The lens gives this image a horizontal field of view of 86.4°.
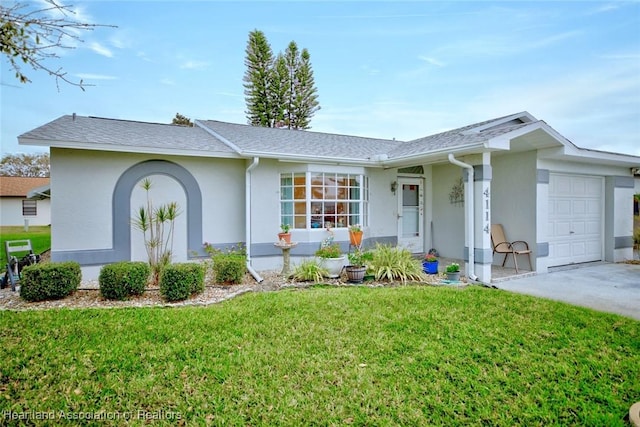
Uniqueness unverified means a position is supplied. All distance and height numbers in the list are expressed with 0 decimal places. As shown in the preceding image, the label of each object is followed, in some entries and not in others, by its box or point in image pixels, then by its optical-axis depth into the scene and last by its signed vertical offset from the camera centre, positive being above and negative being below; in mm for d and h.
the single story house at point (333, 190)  7871 +544
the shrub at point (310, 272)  7824 -1436
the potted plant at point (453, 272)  7742 -1426
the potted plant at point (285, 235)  8852 -643
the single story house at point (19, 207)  27797 +324
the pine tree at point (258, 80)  26953 +10484
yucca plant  7995 -500
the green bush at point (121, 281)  6227 -1288
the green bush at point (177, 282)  6188 -1306
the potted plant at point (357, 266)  7684 -1296
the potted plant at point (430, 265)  8594 -1396
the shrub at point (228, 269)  7438 -1295
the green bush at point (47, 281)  5962 -1252
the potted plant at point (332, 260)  8078 -1181
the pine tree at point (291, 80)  27922 +10637
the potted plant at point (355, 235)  9329 -683
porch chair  8781 -949
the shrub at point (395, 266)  7809 -1306
